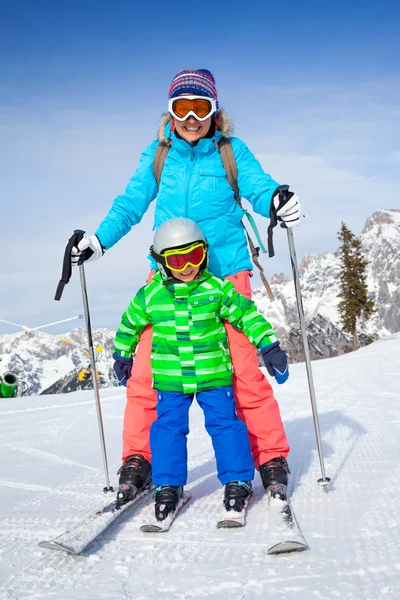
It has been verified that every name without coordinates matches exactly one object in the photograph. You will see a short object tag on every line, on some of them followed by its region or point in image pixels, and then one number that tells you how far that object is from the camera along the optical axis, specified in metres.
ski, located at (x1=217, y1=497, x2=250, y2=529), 2.44
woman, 3.04
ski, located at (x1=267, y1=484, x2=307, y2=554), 1.98
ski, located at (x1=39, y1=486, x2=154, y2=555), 2.07
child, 2.78
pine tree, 33.41
